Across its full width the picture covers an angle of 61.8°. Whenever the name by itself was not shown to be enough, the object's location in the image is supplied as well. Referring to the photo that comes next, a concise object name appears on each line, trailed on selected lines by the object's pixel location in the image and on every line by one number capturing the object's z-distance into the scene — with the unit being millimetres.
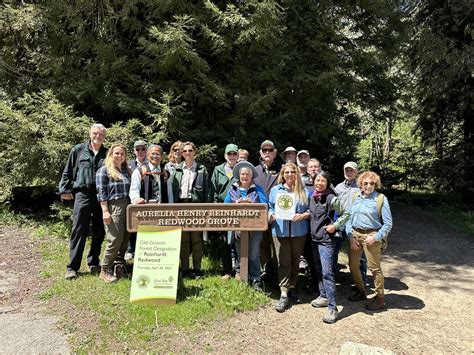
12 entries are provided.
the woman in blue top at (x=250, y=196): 5344
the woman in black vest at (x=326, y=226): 4957
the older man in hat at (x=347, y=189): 5527
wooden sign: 5152
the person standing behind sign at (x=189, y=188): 5689
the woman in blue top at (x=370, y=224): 5023
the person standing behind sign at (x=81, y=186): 5559
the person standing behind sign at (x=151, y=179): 5410
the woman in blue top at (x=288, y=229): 5141
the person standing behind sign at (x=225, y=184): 5852
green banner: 4977
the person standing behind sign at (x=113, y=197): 5340
